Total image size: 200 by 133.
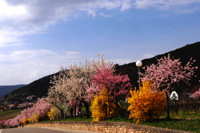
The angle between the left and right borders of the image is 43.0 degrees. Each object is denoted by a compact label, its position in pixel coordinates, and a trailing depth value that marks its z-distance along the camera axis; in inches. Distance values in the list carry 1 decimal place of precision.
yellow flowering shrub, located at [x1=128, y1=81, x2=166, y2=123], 664.4
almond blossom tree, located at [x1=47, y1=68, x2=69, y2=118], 1581.0
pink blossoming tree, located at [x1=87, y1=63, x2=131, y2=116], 872.3
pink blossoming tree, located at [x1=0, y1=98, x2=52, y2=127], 2269.3
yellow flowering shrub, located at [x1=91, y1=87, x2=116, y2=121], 903.7
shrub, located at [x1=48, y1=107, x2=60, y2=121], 1918.6
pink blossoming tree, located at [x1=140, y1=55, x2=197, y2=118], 667.4
